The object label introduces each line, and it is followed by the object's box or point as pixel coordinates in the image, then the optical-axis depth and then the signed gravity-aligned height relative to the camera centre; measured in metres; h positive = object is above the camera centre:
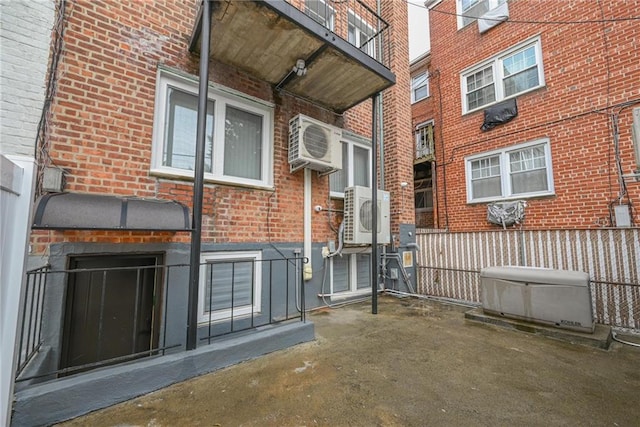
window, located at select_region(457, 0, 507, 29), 7.96 +7.07
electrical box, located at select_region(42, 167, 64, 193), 2.60 +0.56
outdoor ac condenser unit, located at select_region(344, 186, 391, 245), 4.77 +0.36
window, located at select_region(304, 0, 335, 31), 5.03 +4.39
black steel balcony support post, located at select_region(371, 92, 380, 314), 4.31 +0.44
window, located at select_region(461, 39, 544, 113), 6.85 +4.47
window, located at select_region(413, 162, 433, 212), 9.95 +1.92
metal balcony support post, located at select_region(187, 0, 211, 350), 2.48 +0.51
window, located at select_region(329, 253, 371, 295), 5.02 -0.72
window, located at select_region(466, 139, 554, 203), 6.53 +1.68
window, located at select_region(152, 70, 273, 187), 3.41 +1.47
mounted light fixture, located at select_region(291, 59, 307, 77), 3.72 +2.40
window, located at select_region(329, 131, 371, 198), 5.26 +1.51
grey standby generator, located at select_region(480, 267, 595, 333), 3.30 -0.80
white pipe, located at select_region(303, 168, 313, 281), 4.49 +0.28
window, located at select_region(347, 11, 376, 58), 5.76 +4.53
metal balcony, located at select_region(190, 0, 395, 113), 3.01 +2.49
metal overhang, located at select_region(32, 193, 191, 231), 2.13 +0.20
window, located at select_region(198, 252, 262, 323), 3.51 -0.69
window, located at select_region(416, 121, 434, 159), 9.31 +3.52
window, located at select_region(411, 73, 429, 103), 10.20 +5.84
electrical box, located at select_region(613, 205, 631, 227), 5.19 +0.40
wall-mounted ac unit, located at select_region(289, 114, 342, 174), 4.21 +1.50
